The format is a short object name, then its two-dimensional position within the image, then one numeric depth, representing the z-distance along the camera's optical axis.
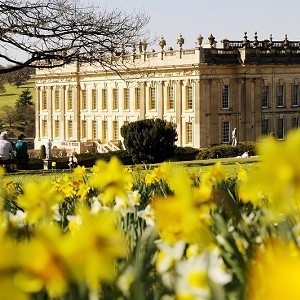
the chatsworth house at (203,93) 65.19
